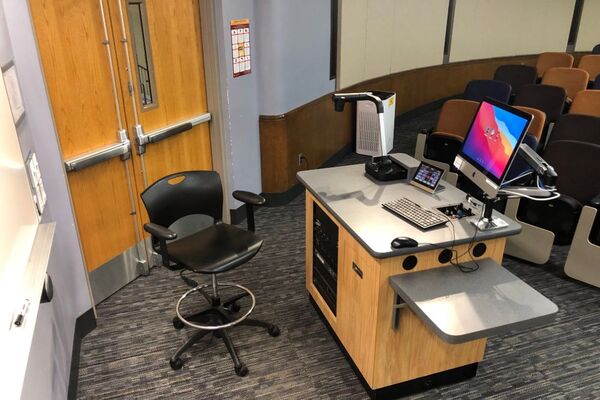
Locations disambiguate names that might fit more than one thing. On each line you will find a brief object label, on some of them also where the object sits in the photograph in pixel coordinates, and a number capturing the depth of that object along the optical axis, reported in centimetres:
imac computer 189
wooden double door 253
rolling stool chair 237
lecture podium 171
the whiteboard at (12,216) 129
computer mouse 188
